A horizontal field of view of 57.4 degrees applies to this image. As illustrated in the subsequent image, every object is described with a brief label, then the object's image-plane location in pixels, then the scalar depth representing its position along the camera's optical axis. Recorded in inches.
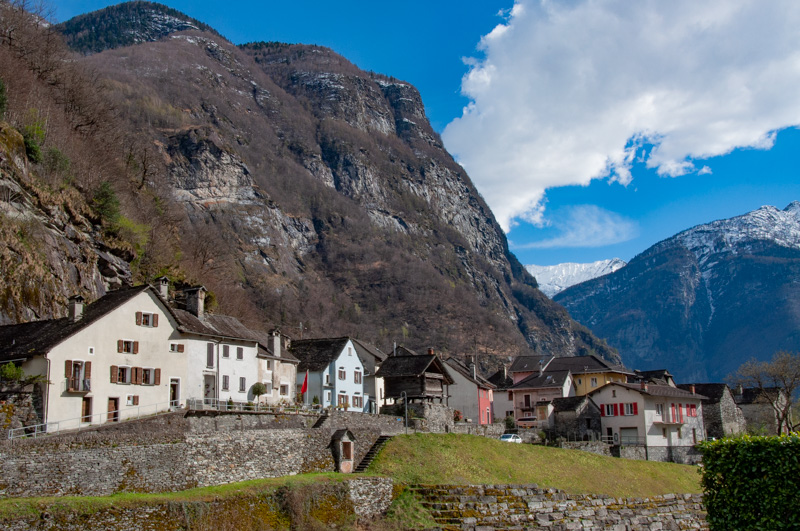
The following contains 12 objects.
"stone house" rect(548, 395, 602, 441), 2898.6
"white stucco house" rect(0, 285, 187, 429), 1576.0
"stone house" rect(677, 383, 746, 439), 3373.5
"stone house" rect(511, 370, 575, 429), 3486.7
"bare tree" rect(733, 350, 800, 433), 3385.8
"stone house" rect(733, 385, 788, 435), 3599.9
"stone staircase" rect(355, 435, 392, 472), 1802.4
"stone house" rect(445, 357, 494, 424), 3324.3
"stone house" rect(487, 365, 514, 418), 3619.6
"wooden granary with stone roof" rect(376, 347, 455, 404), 2716.5
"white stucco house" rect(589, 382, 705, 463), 2869.1
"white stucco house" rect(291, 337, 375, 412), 2600.9
